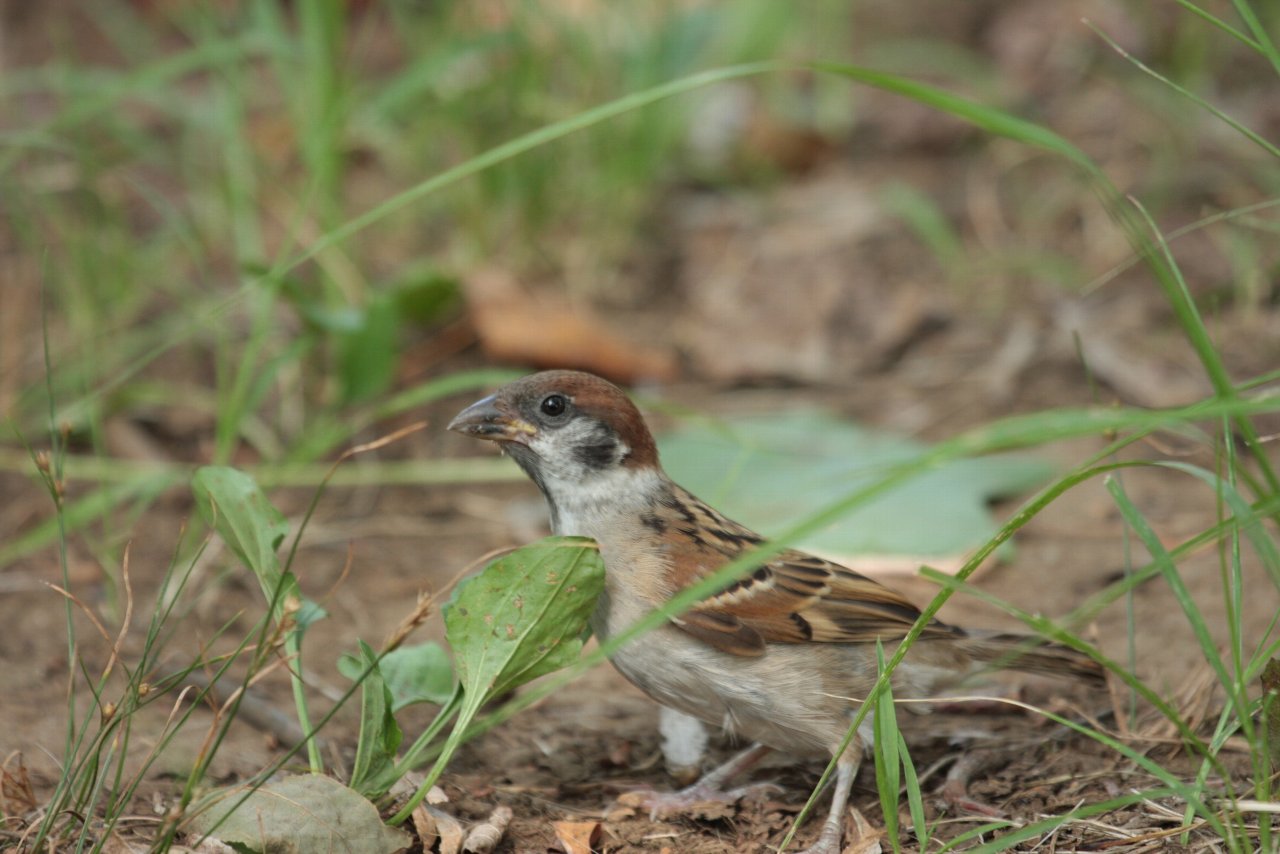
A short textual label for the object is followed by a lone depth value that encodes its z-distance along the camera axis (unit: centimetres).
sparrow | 667
